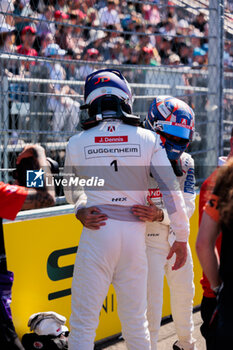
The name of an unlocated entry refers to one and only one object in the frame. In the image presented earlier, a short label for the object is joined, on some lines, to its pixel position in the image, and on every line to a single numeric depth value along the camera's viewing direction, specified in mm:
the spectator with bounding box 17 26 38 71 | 11008
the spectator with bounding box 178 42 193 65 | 14469
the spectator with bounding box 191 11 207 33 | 13391
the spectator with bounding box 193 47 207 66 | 14977
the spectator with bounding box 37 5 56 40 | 11320
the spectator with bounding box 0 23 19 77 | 9127
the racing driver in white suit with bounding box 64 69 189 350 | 6051
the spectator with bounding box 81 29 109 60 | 12836
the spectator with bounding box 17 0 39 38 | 9783
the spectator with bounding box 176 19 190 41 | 15350
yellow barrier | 7512
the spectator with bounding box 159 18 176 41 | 14894
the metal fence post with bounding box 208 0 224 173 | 10648
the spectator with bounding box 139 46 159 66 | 13731
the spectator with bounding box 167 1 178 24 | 15062
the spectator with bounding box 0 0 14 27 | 8211
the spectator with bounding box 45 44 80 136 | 9664
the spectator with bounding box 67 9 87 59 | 13242
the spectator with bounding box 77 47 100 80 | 10328
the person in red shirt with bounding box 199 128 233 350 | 5720
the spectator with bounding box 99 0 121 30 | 13780
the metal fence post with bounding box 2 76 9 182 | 8312
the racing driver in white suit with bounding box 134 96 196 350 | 7023
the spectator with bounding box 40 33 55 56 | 11116
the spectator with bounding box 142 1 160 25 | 14266
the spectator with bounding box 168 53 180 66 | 13508
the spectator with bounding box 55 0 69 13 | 13259
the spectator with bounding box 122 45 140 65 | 13697
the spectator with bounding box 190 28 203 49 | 14869
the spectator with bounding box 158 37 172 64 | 14237
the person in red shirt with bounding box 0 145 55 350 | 5113
